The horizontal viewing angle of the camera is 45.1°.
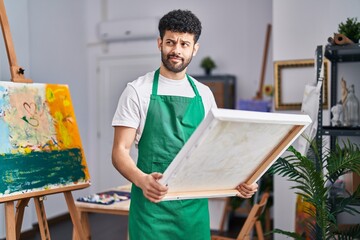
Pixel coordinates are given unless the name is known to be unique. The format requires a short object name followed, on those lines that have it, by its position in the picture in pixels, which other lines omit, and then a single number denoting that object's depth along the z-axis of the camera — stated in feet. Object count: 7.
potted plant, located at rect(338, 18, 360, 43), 9.03
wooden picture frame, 11.85
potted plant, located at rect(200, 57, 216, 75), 16.71
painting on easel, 7.54
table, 9.51
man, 5.39
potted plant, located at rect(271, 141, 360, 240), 7.41
